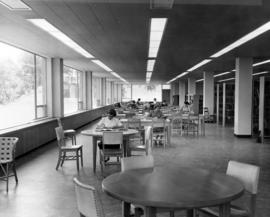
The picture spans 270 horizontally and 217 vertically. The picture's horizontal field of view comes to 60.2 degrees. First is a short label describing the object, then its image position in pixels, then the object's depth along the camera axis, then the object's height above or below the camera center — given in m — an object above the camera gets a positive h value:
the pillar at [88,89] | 12.79 +0.67
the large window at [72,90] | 10.18 +0.53
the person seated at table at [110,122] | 4.75 -0.43
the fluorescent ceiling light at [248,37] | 4.73 +1.50
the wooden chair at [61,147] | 4.50 -0.90
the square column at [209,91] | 12.37 +0.52
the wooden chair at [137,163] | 2.28 -0.61
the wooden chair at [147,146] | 4.16 -0.80
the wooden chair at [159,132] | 6.42 -0.89
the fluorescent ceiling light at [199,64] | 8.93 +1.59
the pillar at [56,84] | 8.28 +0.61
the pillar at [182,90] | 20.02 +0.97
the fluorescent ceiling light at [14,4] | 3.42 +1.47
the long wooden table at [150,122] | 6.28 -0.56
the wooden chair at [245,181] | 1.97 -0.70
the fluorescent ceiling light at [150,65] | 9.32 +1.63
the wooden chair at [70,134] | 6.03 -0.91
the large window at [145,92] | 29.35 +1.15
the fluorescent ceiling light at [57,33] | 4.41 +1.52
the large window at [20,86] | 5.73 +0.42
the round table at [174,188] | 1.52 -0.64
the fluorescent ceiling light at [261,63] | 9.58 +1.66
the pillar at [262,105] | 7.18 -0.12
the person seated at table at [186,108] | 11.05 -0.33
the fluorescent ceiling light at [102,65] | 9.24 +1.62
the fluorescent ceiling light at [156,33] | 4.31 +1.50
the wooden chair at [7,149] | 3.74 -0.79
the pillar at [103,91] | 17.53 +0.77
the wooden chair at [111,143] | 4.08 -0.77
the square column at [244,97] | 7.93 +0.14
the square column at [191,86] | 16.93 +1.11
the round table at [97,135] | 4.27 -0.63
